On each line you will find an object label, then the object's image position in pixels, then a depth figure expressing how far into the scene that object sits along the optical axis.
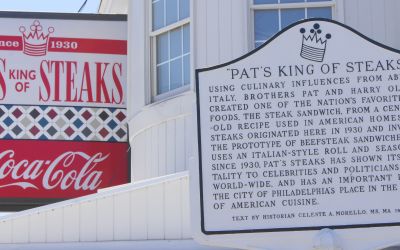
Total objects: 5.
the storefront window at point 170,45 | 11.12
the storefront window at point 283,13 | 10.70
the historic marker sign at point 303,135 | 7.50
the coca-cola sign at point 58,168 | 12.34
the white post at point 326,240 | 7.34
